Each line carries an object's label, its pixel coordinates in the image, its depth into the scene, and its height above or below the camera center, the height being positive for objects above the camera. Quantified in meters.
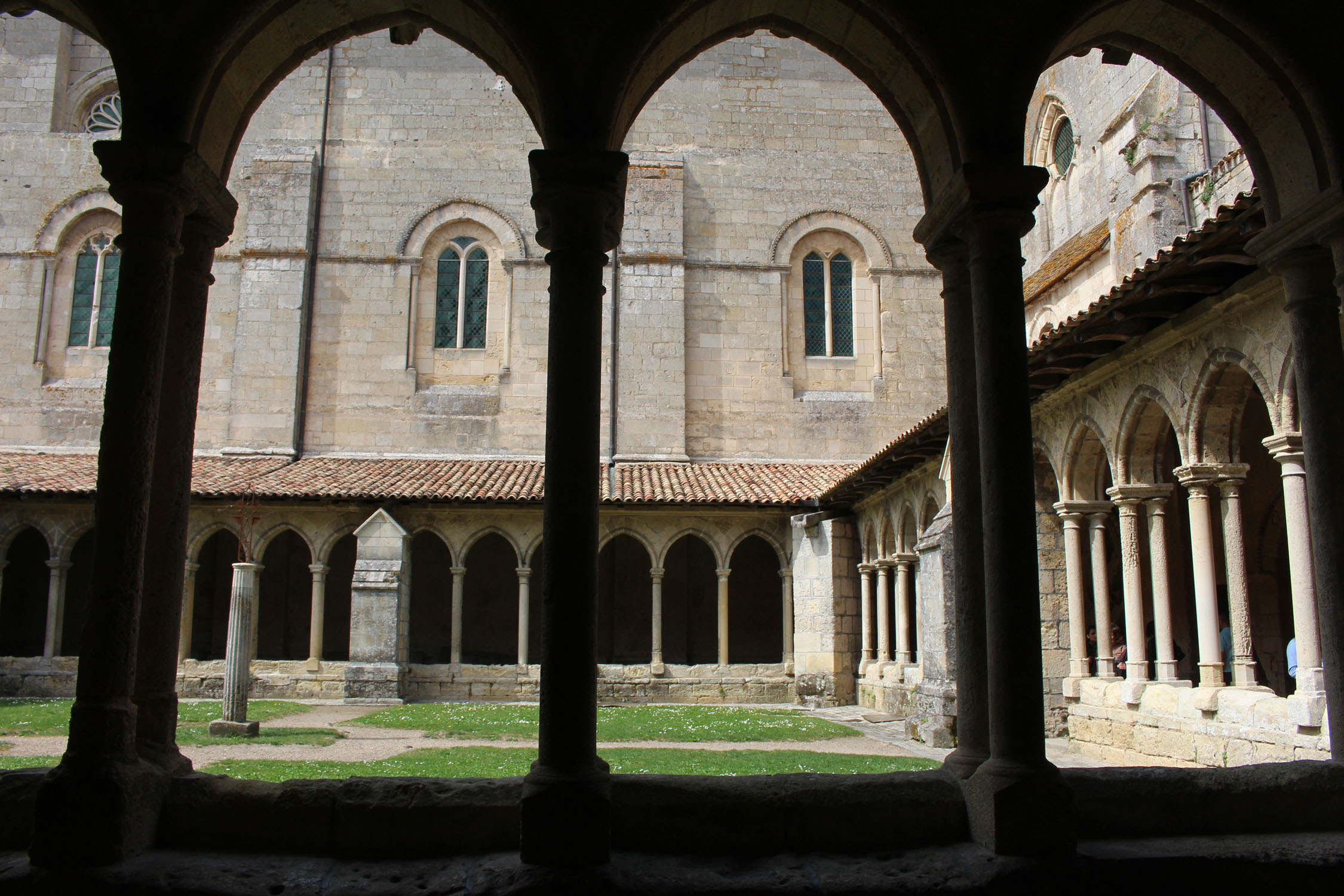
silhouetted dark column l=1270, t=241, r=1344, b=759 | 3.99 +0.80
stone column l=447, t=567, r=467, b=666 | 16.20 -0.21
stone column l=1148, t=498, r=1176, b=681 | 8.96 +0.17
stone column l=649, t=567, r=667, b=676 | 16.42 -0.14
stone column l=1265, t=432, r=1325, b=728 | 6.82 +0.20
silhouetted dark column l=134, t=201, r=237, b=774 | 3.95 +0.42
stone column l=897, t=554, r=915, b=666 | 13.93 +0.04
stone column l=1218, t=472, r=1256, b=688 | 7.73 +0.27
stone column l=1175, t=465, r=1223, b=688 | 8.23 +0.41
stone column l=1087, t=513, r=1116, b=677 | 9.97 +0.19
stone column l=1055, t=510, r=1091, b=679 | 10.30 +0.26
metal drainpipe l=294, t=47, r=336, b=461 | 19.14 +5.67
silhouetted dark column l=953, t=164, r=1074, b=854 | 3.47 +0.24
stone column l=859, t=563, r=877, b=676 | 15.69 -0.10
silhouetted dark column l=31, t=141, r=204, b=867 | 3.36 +0.19
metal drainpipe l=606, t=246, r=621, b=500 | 19.20 +5.20
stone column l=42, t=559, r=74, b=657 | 15.75 -0.03
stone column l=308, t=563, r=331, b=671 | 16.20 -0.11
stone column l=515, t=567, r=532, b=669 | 16.17 +0.00
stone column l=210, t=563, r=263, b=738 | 10.05 -0.53
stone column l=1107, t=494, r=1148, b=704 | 9.25 +0.28
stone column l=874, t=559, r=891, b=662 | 15.02 +0.05
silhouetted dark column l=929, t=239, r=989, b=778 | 3.92 +0.36
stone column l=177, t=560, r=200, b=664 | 16.09 -0.06
